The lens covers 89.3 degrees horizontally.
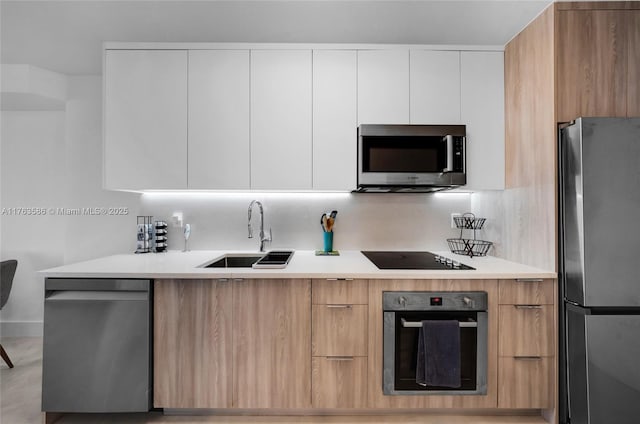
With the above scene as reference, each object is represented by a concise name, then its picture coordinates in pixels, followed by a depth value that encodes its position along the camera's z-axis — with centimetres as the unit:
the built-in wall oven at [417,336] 180
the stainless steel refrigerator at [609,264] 160
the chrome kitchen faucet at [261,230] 247
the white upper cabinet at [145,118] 216
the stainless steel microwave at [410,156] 212
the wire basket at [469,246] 235
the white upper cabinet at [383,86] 220
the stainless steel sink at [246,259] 223
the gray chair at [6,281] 249
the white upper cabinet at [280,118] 219
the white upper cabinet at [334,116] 219
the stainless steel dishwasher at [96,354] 176
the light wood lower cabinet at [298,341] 181
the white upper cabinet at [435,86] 220
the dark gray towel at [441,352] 176
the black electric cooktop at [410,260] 196
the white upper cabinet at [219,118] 218
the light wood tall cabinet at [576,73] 174
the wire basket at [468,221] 242
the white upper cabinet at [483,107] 221
